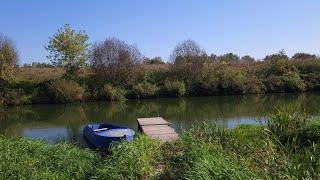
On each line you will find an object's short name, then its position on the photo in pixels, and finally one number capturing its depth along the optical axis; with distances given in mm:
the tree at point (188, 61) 27958
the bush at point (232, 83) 27065
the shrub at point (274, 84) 27464
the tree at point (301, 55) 38195
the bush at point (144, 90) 26134
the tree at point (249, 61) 32326
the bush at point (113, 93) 25526
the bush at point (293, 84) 27350
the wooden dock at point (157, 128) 10536
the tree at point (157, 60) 41177
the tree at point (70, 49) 26267
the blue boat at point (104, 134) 10275
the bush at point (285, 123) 7873
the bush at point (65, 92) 24786
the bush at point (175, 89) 26381
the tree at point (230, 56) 40911
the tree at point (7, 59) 25148
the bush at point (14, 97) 24634
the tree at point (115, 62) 27198
